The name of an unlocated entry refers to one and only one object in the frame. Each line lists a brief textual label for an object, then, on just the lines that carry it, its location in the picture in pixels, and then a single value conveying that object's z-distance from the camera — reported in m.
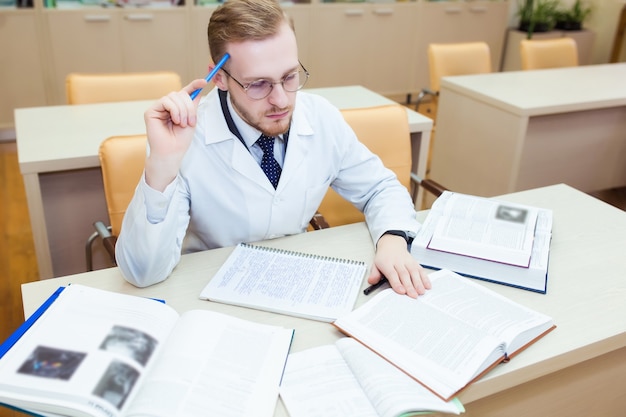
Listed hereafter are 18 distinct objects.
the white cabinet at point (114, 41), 3.69
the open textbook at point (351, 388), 0.78
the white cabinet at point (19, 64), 3.57
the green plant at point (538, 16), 4.85
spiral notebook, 1.02
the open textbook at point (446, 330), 0.85
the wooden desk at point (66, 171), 1.72
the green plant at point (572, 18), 5.01
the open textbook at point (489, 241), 1.11
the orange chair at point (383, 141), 1.75
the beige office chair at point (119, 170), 1.43
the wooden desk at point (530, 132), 2.48
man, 1.08
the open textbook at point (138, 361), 0.73
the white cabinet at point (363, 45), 4.38
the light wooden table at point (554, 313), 0.93
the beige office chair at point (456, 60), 3.07
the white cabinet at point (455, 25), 4.66
